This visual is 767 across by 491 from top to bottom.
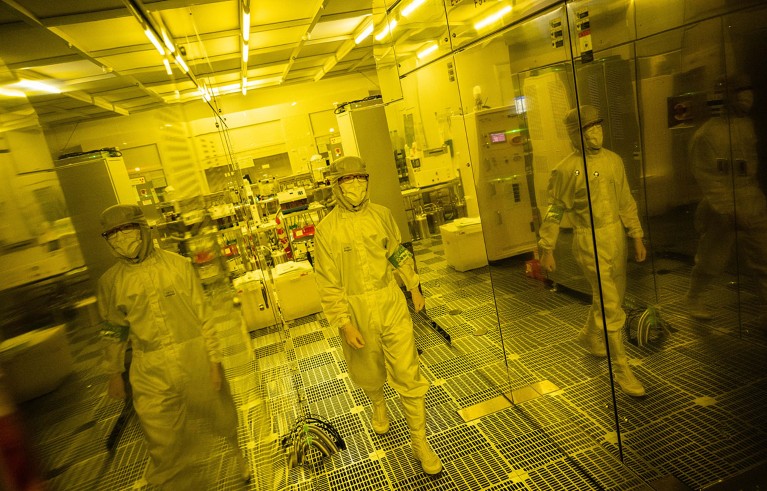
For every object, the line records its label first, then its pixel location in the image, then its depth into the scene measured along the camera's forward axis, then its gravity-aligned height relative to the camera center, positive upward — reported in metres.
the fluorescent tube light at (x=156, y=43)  1.39 +0.56
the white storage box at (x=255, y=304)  4.54 -1.26
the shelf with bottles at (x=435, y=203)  4.72 -0.61
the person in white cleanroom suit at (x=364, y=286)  2.45 -0.68
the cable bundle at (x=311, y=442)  2.60 -1.62
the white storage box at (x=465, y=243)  4.95 -1.13
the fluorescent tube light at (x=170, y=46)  1.75 +0.71
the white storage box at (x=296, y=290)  4.89 -1.24
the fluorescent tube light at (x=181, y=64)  1.59 +0.55
